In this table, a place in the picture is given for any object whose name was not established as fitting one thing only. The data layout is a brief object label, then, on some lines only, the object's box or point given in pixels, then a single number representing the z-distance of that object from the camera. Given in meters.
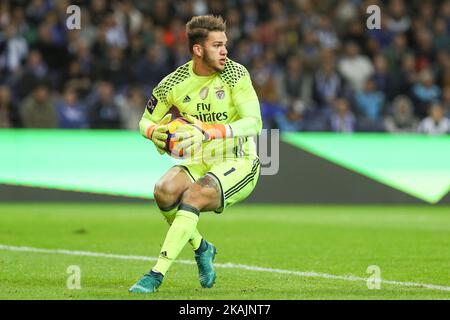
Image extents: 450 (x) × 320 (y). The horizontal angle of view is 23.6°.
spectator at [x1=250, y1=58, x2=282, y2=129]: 19.33
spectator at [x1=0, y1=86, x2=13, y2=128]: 17.91
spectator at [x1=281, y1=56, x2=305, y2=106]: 20.55
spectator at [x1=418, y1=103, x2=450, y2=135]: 19.05
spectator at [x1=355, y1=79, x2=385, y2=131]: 20.30
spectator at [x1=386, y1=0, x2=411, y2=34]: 22.73
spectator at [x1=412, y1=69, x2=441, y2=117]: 20.84
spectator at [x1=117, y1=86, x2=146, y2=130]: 19.08
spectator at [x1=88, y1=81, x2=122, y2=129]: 18.47
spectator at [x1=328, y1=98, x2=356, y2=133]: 18.94
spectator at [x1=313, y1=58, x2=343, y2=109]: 20.55
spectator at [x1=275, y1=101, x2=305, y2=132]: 18.79
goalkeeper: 8.59
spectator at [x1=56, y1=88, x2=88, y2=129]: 18.36
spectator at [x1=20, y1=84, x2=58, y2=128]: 18.09
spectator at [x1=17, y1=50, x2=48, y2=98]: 19.30
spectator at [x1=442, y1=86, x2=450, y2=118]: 19.95
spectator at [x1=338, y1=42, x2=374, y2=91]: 21.28
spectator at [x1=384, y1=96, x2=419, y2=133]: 19.47
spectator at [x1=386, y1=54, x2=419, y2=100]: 21.09
